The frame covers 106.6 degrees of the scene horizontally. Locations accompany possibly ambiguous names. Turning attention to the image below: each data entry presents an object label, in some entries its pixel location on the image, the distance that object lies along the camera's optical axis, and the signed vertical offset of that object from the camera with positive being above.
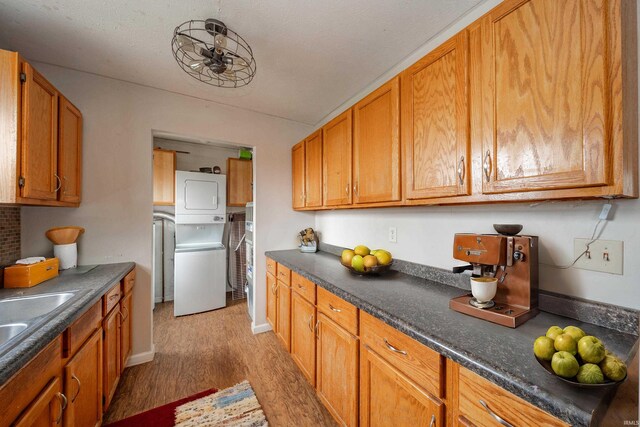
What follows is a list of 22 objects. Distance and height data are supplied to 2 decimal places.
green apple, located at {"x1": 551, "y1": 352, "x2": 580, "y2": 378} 0.57 -0.36
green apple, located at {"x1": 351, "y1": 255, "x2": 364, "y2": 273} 1.62 -0.32
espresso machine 0.95 -0.24
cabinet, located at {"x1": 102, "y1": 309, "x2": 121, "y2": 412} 1.47 -0.91
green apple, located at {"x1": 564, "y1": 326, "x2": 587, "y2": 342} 0.64 -0.32
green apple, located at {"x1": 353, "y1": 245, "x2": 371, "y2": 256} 1.73 -0.25
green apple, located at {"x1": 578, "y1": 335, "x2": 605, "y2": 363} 0.59 -0.34
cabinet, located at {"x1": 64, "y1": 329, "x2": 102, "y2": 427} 1.03 -0.82
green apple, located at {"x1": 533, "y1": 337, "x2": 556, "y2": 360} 0.64 -0.36
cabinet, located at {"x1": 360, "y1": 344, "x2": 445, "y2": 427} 0.88 -0.77
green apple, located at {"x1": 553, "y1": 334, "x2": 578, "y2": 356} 0.62 -0.34
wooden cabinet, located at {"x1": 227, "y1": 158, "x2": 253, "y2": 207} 3.69 +0.55
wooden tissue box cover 1.37 -0.34
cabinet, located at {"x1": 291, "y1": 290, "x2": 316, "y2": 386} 1.68 -0.91
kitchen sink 1.00 -0.46
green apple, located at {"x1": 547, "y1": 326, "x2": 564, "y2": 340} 0.67 -0.33
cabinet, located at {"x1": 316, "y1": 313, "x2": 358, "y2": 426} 1.27 -0.91
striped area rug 1.50 -1.30
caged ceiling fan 1.32 +0.97
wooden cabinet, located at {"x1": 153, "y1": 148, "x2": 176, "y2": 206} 3.22 +0.53
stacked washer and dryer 3.14 -0.41
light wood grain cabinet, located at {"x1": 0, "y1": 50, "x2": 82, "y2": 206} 1.23 +0.46
